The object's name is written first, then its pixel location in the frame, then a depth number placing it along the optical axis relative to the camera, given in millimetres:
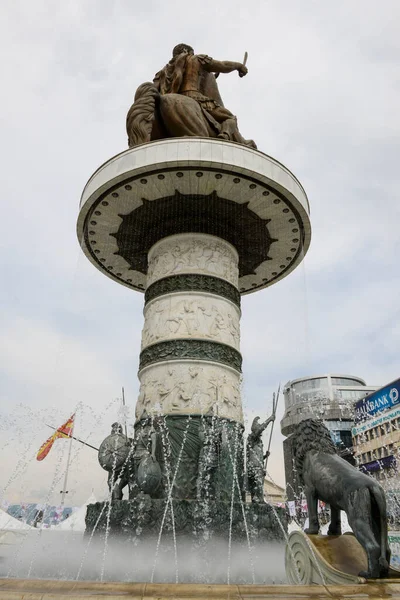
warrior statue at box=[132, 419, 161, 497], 8242
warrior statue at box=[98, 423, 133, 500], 8883
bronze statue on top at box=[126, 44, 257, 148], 11664
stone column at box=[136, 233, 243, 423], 9656
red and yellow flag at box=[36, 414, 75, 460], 20188
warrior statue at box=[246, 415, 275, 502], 9227
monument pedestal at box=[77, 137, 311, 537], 9102
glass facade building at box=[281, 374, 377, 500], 54531
